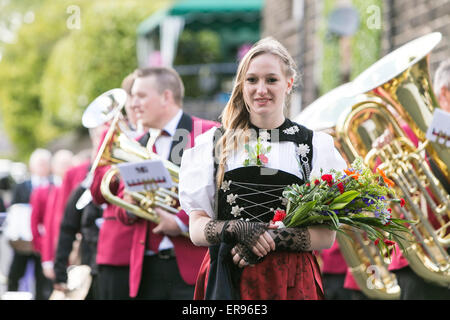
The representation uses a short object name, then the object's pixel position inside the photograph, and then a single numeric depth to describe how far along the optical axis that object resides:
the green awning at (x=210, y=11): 16.92
